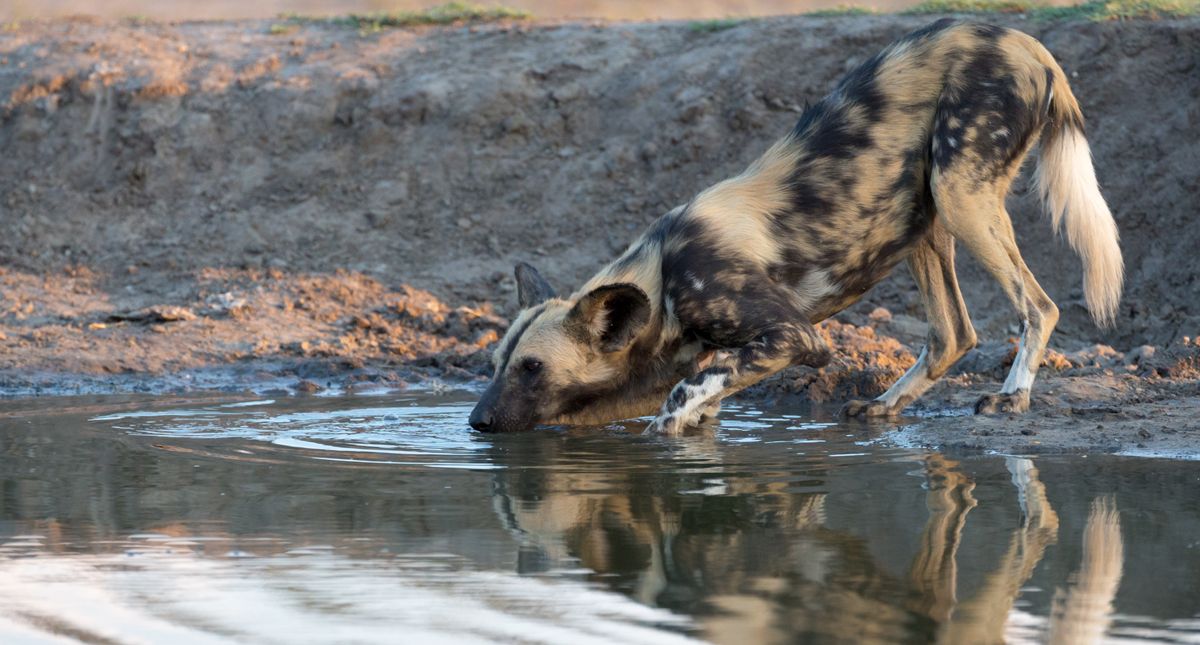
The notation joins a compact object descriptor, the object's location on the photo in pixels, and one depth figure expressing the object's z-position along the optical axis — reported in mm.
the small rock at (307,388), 15250
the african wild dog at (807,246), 12055
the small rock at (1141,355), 14077
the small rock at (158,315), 17781
